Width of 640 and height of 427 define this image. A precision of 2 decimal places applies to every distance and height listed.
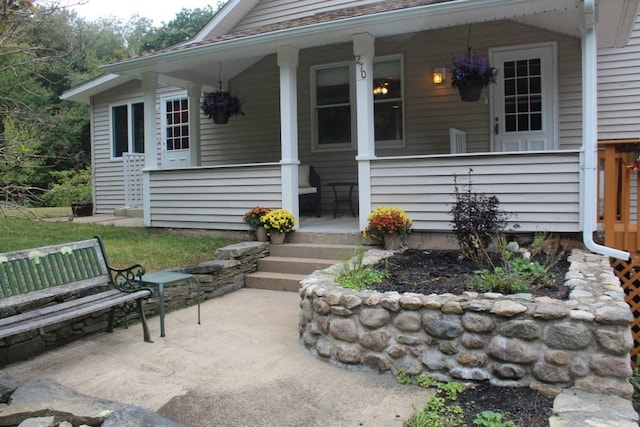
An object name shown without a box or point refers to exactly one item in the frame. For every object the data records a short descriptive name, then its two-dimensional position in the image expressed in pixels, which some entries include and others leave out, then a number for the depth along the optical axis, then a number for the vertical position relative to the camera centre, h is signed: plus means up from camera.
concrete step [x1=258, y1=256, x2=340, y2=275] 5.77 -0.86
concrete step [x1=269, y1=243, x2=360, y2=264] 5.91 -0.73
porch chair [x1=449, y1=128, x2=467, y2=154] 6.95 +0.72
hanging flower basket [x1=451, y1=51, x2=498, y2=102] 6.42 +1.51
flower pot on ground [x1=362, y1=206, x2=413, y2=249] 5.62 -0.42
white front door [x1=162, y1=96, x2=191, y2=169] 10.80 +1.42
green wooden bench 3.44 -0.74
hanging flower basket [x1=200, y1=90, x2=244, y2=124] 8.28 +1.50
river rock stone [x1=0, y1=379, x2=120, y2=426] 2.25 -1.00
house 5.37 +1.29
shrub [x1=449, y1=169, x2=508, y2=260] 4.86 -0.34
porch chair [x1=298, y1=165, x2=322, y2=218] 7.75 +0.06
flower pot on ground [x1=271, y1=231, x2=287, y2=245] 6.36 -0.58
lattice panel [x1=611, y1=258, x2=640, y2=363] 4.12 -0.89
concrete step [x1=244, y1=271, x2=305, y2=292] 5.62 -1.03
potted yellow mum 6.31 -0.40
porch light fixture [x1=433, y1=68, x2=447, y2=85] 7.65 +1.80
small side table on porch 7.94 -0.04
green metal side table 4.07 -0.73
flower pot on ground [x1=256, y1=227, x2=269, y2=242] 6.48 -0.56
